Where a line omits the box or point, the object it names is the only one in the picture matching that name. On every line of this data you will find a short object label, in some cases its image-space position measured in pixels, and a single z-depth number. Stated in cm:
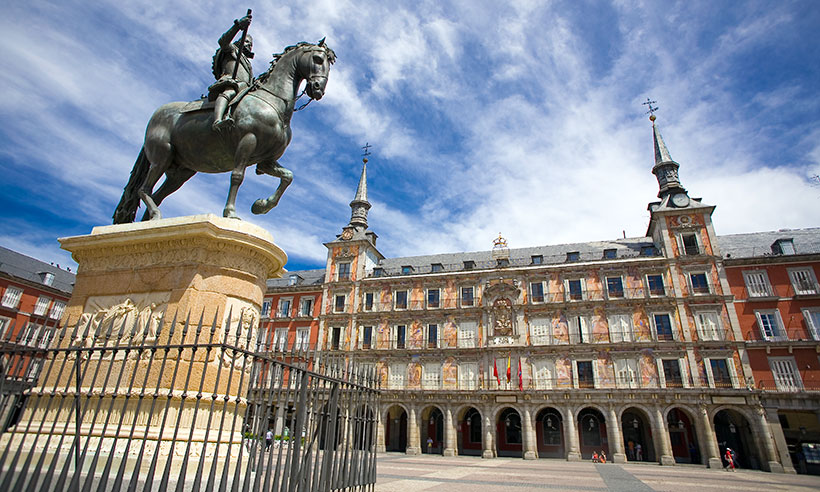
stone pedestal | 375
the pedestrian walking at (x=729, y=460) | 2180
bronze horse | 473
